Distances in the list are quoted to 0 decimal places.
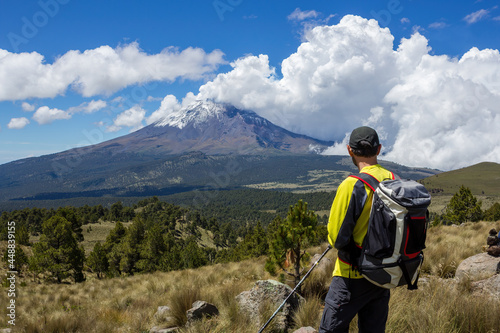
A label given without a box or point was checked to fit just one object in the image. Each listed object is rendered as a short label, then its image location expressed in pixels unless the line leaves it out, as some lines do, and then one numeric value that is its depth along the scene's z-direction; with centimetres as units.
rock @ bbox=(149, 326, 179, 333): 473
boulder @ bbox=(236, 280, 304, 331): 456
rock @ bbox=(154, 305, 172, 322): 523
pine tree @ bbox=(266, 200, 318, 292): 739
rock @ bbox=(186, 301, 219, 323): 482
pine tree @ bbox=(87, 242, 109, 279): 3294
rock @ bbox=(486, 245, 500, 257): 567
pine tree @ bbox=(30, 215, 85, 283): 2386
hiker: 246
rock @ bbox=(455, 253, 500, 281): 526
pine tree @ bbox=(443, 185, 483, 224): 3572
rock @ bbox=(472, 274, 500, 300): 436
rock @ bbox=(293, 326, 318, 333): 386
